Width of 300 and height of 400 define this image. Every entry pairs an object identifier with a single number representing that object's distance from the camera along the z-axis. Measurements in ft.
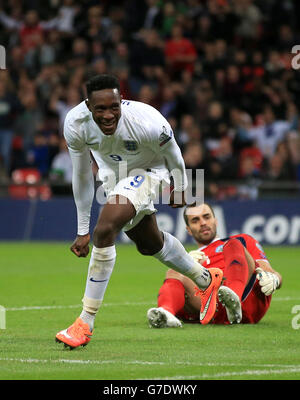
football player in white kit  24.57
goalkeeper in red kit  27.70
